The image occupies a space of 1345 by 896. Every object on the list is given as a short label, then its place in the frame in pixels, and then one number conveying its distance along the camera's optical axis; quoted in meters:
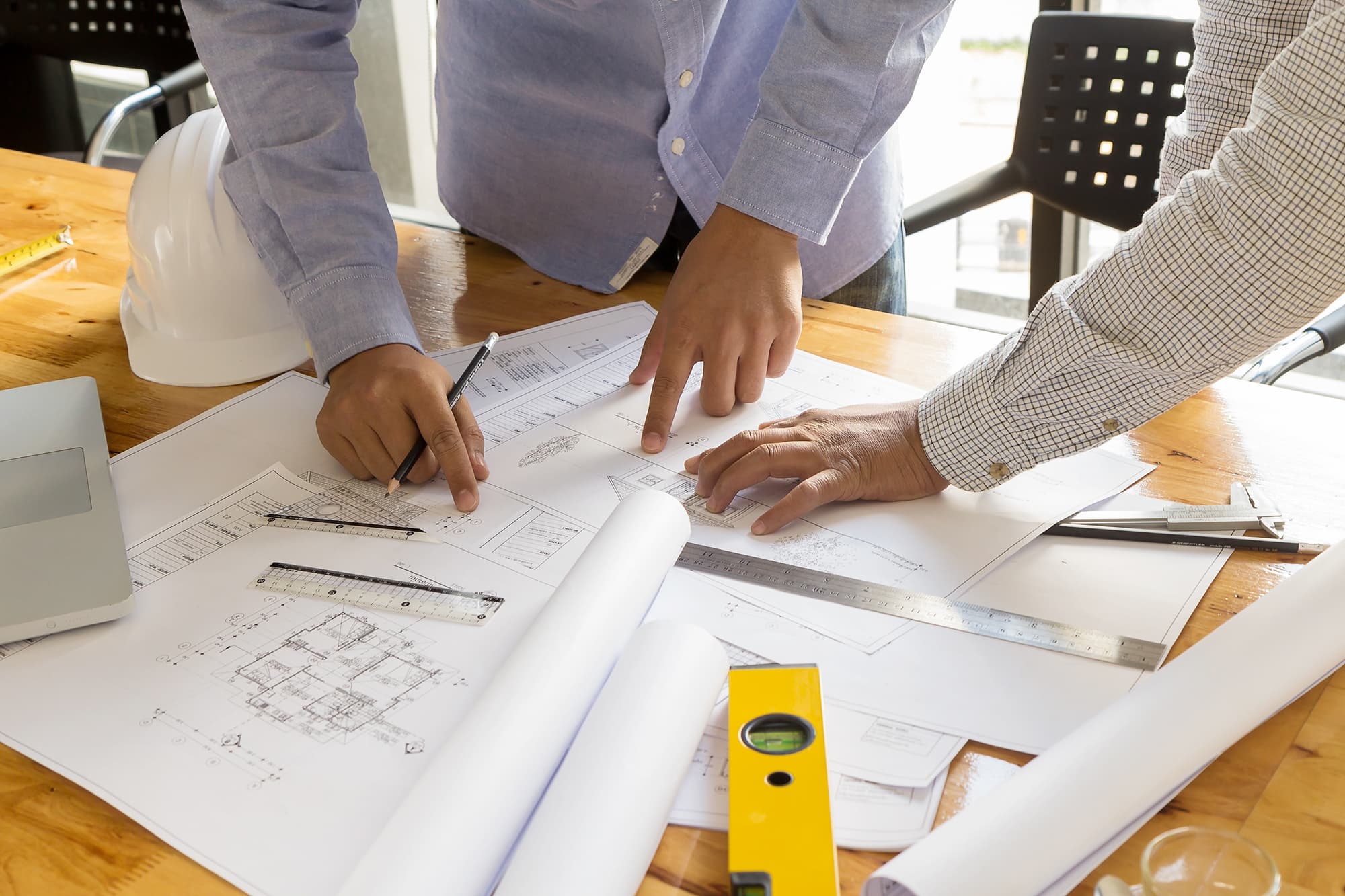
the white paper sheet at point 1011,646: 0.66
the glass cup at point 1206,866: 0.50
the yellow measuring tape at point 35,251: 1.39
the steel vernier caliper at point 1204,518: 0.83
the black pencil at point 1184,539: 0.81
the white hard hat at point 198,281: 1.13
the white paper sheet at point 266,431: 0.93
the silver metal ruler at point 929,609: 0.71
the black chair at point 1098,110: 1.50
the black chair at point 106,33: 2.47
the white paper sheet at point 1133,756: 0.50
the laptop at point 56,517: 0.74
